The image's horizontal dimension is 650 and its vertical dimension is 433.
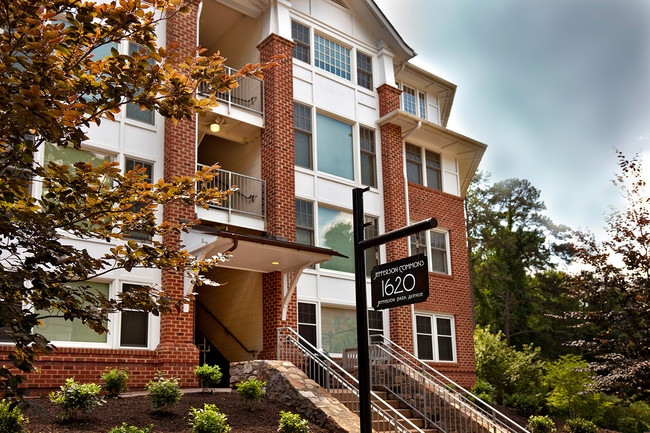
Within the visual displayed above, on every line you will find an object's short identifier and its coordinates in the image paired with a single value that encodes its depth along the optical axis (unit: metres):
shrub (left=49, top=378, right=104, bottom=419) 10.23
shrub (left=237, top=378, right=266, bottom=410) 12.17
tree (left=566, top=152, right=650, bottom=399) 15.32
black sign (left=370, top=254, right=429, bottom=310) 7.46
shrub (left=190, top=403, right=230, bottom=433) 10.21
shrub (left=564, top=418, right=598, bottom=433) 17.67
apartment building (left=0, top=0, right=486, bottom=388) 14.75
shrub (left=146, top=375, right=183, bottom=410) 11.20
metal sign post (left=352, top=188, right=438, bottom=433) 7.61
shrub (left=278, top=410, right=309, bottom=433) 10.96
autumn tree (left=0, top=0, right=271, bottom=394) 5.08
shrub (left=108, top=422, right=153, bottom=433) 9.50
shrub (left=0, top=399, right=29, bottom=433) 9.02
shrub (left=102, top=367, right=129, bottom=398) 12.00
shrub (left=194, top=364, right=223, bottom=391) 13.17
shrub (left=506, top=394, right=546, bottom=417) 20.12
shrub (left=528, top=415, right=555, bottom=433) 16.95
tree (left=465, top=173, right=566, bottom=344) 44.81
